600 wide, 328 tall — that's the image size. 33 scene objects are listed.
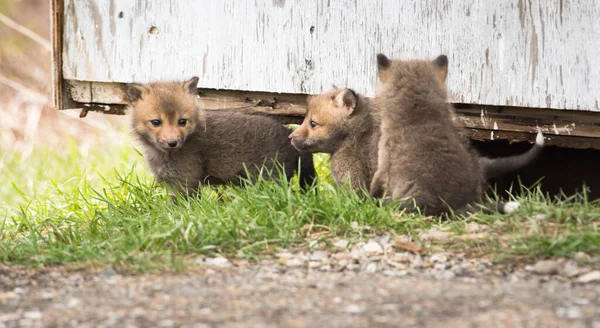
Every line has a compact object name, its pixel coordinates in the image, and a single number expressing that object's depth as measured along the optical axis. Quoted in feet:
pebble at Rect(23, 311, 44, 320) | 23.23
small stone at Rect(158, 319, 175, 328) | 21.65
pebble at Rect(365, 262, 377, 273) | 28.27
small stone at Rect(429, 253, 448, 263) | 28.71
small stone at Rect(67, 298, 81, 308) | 24.22
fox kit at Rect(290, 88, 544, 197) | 38.86
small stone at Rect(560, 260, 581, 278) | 26.40
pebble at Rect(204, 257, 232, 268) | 28.89
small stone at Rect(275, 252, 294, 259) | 29.50
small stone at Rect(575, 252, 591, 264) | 26.96
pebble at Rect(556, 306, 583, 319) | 21.30
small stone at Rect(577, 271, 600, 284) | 25.53
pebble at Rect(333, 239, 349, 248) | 30.43
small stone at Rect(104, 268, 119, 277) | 27.99
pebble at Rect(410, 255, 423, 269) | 28.58
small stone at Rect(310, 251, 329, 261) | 29.43
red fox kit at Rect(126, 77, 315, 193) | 40.60
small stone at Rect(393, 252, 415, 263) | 29.10
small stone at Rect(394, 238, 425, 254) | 29.58
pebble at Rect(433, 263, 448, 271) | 28.13
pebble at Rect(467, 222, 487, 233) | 30.91
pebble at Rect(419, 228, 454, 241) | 30.53
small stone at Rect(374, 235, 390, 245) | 30.73
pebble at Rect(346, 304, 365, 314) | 22.43
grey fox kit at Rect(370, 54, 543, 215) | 33.60
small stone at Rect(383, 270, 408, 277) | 27.63
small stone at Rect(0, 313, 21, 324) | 23.25
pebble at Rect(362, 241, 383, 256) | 29.89
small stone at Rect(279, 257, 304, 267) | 28.84
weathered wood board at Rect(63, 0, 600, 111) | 38.93
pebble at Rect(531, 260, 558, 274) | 26.81
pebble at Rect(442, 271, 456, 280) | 26.94
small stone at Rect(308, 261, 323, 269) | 28.78
